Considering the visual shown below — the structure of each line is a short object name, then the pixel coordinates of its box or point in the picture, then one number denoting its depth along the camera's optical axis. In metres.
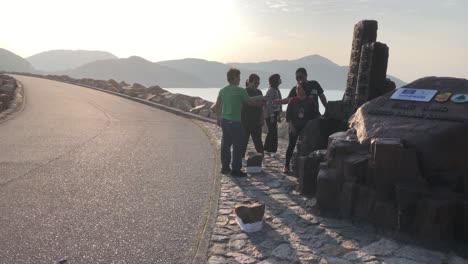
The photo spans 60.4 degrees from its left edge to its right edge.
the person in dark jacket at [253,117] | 8.55
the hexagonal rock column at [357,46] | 8.27
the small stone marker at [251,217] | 5.11
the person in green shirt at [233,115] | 7.66
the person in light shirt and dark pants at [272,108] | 8.77
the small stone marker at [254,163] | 8.14
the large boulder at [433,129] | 5.01
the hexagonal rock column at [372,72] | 7.49
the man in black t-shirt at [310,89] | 7.88
